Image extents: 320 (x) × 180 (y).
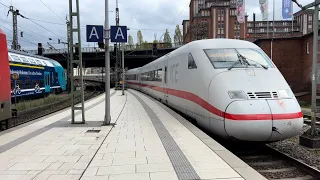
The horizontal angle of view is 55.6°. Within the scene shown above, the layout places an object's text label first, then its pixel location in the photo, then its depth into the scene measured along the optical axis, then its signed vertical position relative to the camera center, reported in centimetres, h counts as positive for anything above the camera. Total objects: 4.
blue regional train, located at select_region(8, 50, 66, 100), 2056 +43
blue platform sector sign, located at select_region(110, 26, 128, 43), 980 +148
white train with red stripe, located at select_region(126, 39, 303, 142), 654 -33
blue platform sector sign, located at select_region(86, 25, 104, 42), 955 +148
